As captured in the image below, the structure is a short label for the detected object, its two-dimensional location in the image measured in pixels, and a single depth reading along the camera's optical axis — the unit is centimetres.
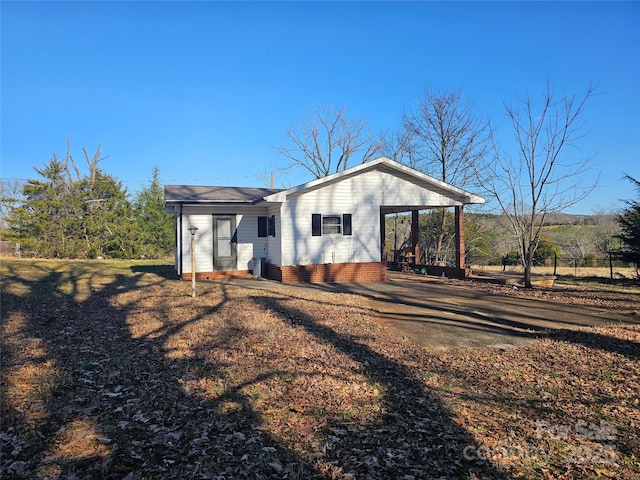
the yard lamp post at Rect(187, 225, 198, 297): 1133
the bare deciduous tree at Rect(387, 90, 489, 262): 2294
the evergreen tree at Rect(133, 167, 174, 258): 3164
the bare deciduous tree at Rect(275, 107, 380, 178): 3441
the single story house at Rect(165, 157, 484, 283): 1500
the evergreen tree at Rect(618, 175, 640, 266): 1609
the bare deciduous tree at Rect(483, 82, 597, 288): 1427
